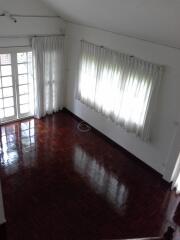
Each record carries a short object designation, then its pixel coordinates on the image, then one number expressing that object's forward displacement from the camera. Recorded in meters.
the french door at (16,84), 4.52
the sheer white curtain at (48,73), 4.72
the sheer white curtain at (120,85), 3.62
